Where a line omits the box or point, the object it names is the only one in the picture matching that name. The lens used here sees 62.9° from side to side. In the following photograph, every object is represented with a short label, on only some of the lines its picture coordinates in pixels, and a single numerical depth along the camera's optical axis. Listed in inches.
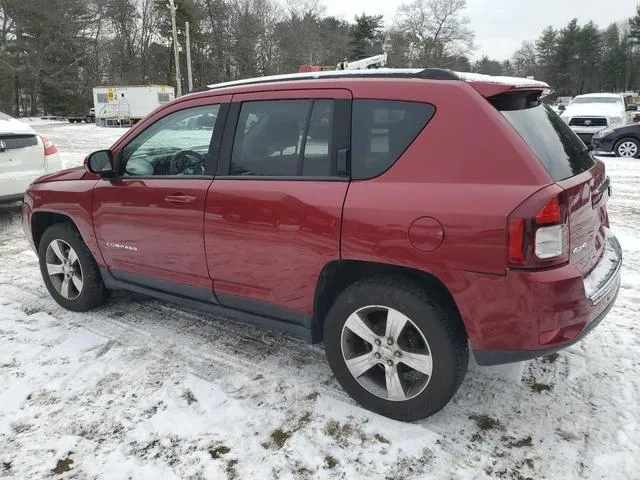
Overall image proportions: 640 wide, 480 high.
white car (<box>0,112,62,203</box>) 266.1
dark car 523.5
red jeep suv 94.0
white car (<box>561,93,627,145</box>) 614.5
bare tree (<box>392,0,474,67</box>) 2532.0
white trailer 1382.9
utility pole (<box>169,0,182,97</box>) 1202.9
